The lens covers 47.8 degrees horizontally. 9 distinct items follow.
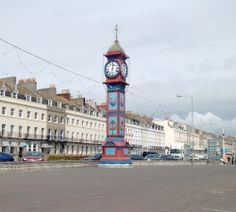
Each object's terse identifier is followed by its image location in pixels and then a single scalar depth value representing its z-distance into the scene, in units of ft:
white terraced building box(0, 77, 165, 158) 143.80
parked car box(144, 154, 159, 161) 155.11
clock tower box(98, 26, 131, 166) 88.38
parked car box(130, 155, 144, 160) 142.10
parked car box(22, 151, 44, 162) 95.97
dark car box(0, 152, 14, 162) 94.44
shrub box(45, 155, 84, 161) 96.92
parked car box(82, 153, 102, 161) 111.89
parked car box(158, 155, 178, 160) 155.45
